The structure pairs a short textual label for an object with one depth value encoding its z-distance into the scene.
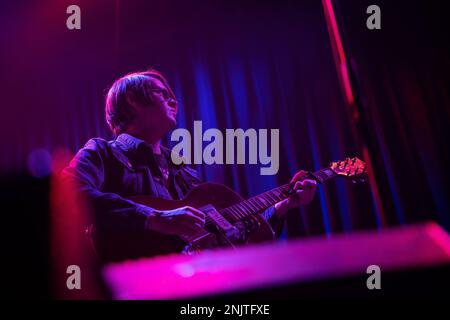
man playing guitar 2.00
